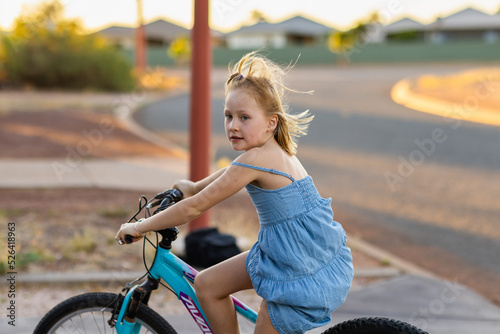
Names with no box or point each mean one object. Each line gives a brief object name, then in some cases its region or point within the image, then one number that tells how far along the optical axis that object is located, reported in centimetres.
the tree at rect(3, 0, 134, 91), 2478
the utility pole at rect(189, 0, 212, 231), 539
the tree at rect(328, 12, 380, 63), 4819
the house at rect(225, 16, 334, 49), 8200
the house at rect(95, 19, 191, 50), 7712
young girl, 252
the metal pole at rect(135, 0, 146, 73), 2867
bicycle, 271
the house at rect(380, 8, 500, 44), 7406
